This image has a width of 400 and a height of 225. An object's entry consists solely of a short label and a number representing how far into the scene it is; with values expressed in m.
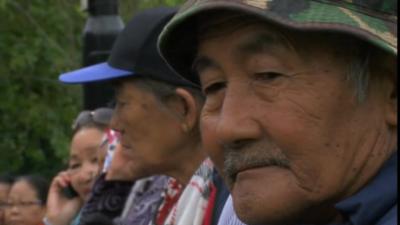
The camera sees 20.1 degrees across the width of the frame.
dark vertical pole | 8.99
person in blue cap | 4.05
